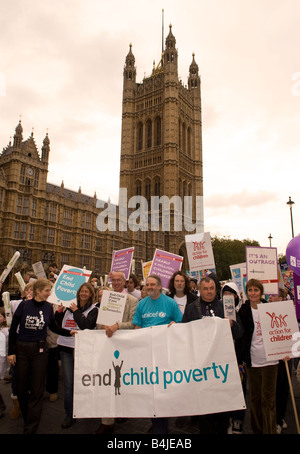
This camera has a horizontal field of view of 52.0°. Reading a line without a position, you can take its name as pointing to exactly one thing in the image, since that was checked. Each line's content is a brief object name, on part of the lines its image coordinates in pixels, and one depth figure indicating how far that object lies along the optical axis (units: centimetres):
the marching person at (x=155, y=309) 443
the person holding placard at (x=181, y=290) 586
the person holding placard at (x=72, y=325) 481
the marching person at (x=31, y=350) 443
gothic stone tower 6450
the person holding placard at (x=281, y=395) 470
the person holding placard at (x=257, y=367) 410
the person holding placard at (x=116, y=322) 441
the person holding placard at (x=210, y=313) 394
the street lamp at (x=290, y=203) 2166
